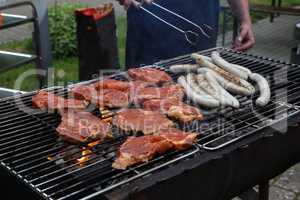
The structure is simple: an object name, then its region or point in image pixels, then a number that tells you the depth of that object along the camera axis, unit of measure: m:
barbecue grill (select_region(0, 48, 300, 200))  1.91
